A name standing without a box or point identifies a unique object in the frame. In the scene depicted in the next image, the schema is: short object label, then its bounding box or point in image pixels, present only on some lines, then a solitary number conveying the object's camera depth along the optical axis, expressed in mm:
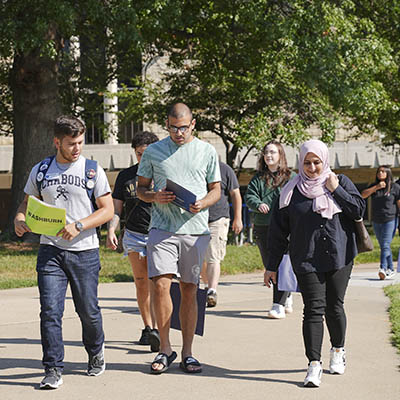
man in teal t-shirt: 11805
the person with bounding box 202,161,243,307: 18437
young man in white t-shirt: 10977
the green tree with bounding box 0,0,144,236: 30469
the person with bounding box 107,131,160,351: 13984
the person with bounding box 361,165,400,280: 25281
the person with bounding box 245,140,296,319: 17547
